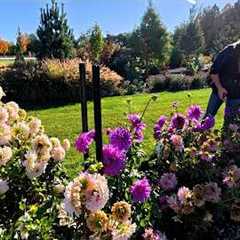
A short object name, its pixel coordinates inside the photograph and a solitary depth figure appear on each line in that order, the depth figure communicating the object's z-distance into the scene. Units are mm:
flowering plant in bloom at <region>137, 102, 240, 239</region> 1667
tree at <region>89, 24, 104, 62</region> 13362
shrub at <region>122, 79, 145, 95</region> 8931
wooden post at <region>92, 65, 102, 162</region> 1695
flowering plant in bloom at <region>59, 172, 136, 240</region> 1121
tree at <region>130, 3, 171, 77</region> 14865
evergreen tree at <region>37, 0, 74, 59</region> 12411
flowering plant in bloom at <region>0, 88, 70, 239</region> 1213
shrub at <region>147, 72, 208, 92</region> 9584
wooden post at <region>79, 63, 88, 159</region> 2074
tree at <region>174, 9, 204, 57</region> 16993
